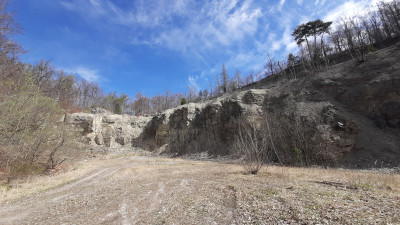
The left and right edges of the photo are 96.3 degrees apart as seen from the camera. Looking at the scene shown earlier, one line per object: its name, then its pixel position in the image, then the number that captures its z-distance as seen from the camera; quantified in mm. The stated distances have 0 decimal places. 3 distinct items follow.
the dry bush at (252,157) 10781
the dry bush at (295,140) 15664
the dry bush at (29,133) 10750
